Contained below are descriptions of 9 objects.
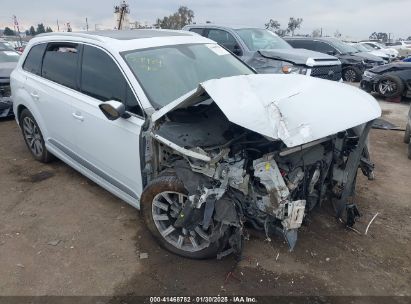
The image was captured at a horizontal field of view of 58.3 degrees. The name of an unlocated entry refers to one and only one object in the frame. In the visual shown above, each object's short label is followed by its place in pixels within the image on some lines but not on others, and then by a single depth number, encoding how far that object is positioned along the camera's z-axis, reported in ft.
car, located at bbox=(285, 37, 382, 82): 46.70
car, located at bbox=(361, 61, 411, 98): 32.45
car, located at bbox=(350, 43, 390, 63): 55.72
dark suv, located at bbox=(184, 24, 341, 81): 26.00
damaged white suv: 8.94
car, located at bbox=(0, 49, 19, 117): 24.79
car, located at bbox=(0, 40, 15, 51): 31.75
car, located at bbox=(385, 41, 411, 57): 94.11
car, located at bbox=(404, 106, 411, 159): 20.08
